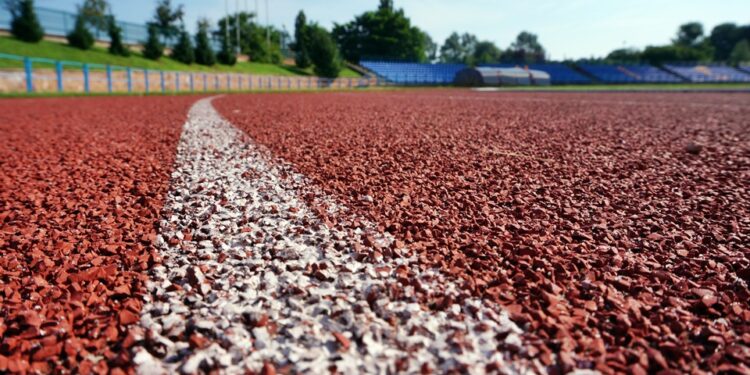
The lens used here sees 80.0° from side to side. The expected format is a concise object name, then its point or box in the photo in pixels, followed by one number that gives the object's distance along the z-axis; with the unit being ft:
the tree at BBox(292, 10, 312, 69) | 170.65
